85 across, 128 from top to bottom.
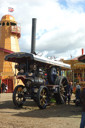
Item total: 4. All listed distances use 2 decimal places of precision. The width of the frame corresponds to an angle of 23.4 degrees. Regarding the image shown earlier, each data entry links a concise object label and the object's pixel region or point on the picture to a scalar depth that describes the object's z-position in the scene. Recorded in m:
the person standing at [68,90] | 12.30
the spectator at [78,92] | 11.60
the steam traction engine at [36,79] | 10.19
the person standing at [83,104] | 4.91
